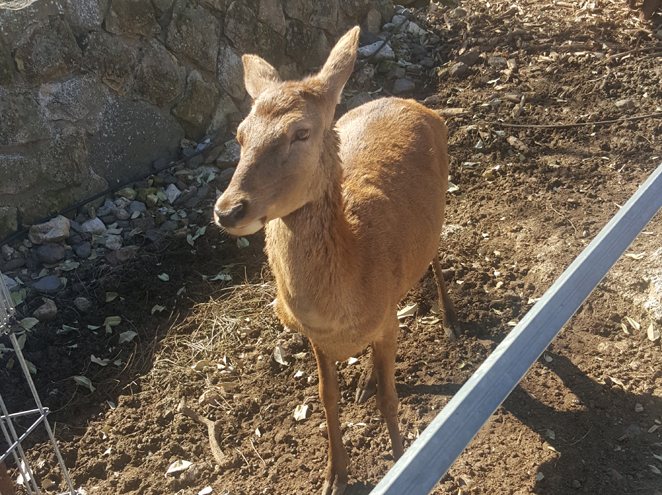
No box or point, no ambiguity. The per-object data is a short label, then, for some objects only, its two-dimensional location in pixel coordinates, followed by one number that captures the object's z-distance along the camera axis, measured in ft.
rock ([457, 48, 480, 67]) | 23.72
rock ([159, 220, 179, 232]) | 18.38
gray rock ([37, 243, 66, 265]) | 17.17
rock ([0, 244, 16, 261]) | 17.06
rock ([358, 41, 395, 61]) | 24.34
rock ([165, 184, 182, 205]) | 19.42
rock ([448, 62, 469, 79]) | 23.30
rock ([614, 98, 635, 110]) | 19.92
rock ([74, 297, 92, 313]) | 15.97
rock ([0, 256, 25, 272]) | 16.88
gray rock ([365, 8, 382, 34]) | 25.67
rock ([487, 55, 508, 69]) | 23.16
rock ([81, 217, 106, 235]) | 18.20
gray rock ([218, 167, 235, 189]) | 19.99
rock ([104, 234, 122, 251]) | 17.78
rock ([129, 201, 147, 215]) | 18.97
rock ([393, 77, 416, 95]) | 23.32
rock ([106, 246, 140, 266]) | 17.28
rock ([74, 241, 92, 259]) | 17.51
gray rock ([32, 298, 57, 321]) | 15.60
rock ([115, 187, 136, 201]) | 19.38
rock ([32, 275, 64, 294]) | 16.40
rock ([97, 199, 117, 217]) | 18.80
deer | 8.71
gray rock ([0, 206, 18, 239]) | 17.49
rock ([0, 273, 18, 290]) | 16.30
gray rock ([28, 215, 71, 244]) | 17.54
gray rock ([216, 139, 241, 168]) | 20.45
